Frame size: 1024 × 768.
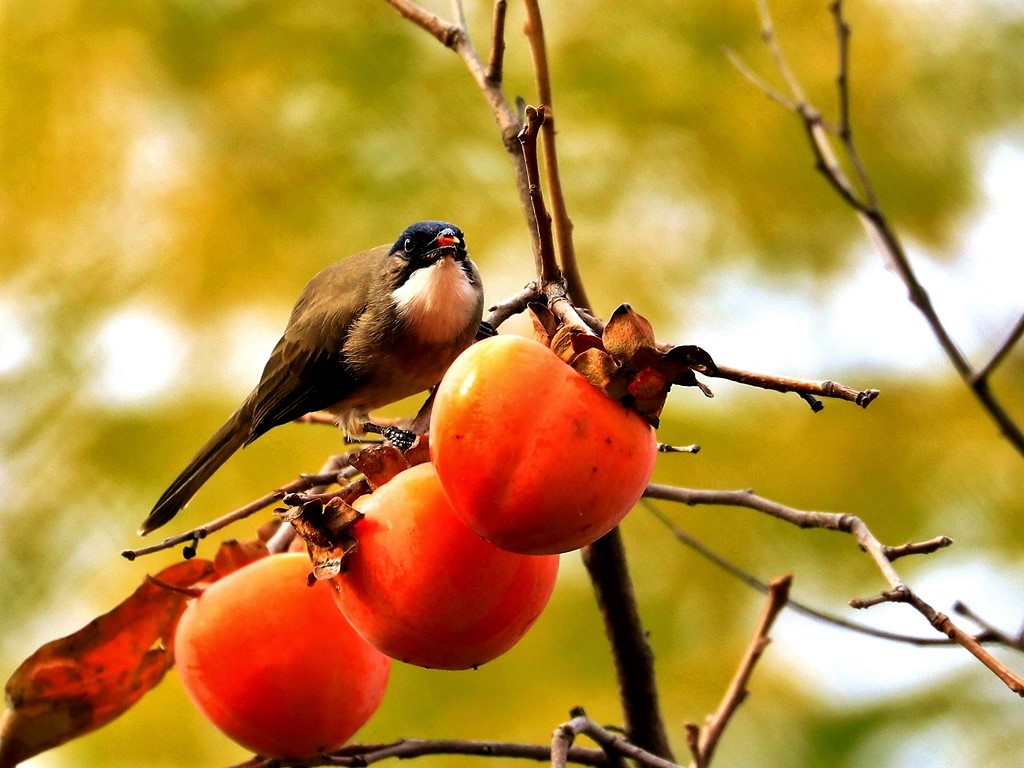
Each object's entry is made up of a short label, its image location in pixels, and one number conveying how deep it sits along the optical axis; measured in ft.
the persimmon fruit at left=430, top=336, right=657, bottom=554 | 17.02
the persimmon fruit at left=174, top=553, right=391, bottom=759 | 17.34
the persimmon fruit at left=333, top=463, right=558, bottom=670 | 17.11
